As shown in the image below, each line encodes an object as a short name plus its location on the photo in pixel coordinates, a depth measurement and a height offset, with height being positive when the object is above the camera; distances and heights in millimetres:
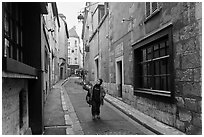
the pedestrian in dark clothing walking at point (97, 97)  7470 -715
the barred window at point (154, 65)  6203 +285
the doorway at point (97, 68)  20598 +559
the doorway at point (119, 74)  12402 +33
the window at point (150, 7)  6994 +2065
